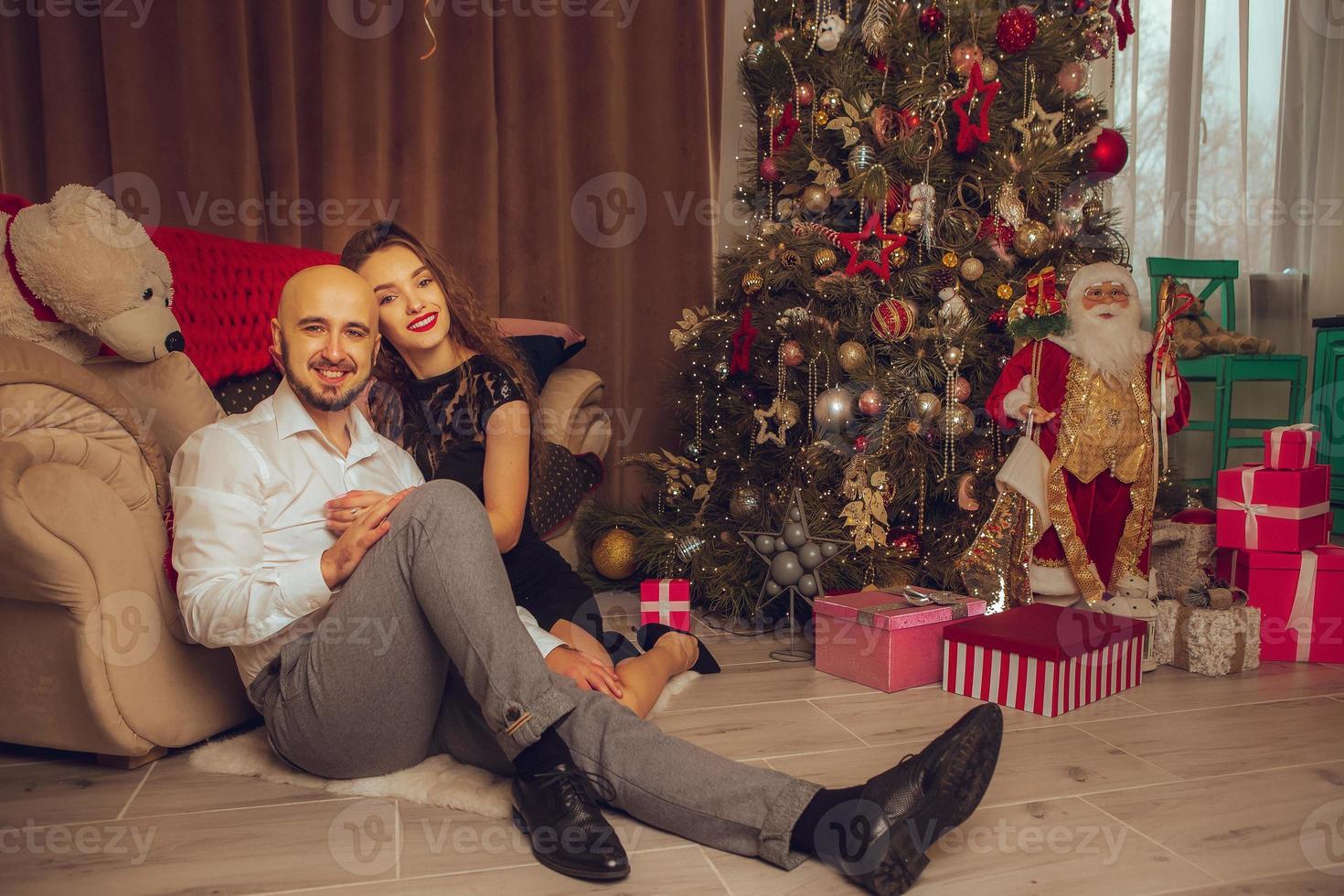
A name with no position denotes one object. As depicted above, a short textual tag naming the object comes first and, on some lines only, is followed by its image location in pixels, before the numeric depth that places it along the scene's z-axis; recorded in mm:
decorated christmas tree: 2451
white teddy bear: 1516
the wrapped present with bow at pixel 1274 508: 2061
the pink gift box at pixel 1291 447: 2082
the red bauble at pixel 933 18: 2461
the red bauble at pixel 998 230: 2459
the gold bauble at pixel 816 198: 2564
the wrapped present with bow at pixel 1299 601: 2061
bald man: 1187
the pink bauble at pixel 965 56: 2414
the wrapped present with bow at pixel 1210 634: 1993
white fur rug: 1399
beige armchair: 1391
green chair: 3393
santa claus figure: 2205
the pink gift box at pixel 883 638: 1915
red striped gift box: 1756
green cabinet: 3490
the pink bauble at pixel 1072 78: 2506
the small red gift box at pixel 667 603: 2188
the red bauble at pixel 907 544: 2492
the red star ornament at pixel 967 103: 2418
